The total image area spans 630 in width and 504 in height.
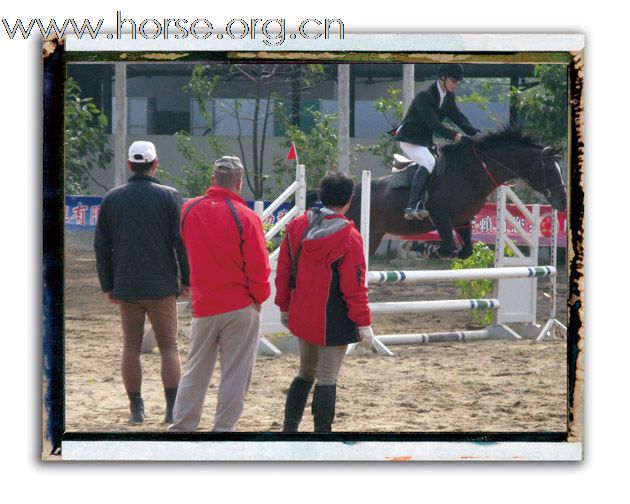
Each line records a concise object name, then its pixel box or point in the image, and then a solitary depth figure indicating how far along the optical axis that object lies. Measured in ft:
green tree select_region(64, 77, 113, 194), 70.90
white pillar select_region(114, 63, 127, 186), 67.10
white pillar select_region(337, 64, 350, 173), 67.62
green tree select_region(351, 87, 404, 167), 91.56
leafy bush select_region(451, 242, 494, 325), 55.83
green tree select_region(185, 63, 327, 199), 96.37
